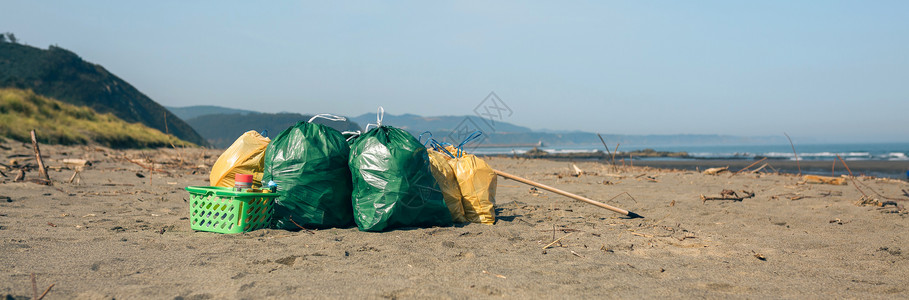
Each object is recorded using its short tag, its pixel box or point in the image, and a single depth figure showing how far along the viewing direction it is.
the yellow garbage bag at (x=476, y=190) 4.02
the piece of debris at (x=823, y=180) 7.68
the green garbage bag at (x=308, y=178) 3.44
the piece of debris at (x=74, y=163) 7.77
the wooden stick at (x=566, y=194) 4.36
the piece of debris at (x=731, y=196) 5.78
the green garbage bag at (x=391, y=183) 3.46
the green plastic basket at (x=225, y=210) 3.25
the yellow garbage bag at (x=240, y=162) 3.77
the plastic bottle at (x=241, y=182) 3.21
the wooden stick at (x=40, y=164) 5.35
